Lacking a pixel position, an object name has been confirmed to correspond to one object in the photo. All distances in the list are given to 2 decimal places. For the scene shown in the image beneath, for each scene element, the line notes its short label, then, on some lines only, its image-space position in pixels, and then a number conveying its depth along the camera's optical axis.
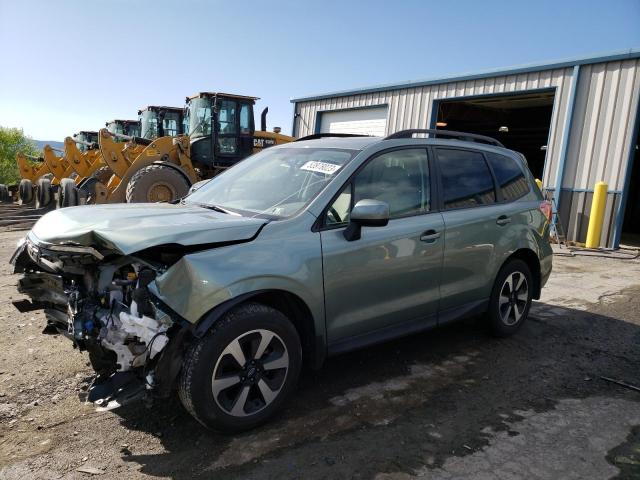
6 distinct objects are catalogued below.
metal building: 11.02
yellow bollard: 11.12
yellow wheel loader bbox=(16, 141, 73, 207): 15.81
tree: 32.75
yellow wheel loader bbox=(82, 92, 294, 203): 11.48
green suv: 2.59
